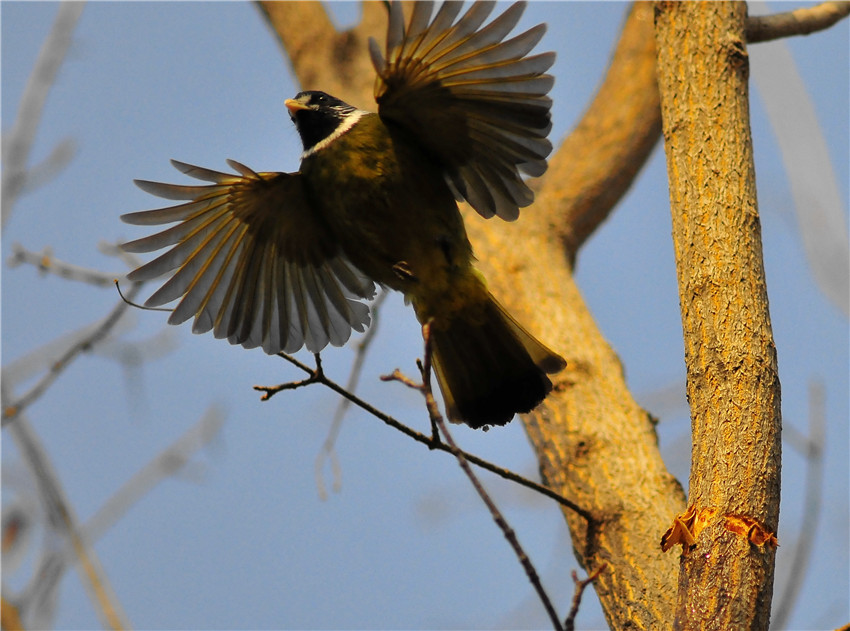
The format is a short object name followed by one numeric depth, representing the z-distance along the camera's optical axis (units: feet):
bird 19.22
